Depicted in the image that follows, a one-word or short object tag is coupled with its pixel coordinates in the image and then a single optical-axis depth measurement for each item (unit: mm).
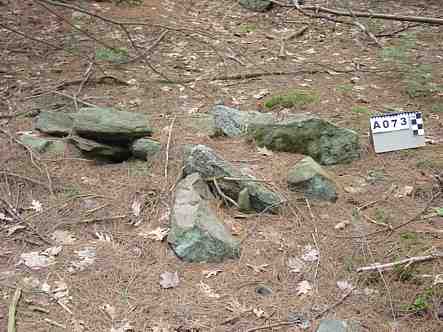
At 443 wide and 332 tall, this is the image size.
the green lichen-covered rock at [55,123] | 4691
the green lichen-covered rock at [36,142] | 4422
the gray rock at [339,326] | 2735
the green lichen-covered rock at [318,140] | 4387
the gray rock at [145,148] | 4383
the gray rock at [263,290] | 3049
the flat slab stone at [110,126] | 4426
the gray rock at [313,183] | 3832
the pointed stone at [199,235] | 3256
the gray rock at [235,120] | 4707
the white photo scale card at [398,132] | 4477
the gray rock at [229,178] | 3744
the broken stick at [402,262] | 3033
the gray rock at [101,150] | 4441
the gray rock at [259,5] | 8828
